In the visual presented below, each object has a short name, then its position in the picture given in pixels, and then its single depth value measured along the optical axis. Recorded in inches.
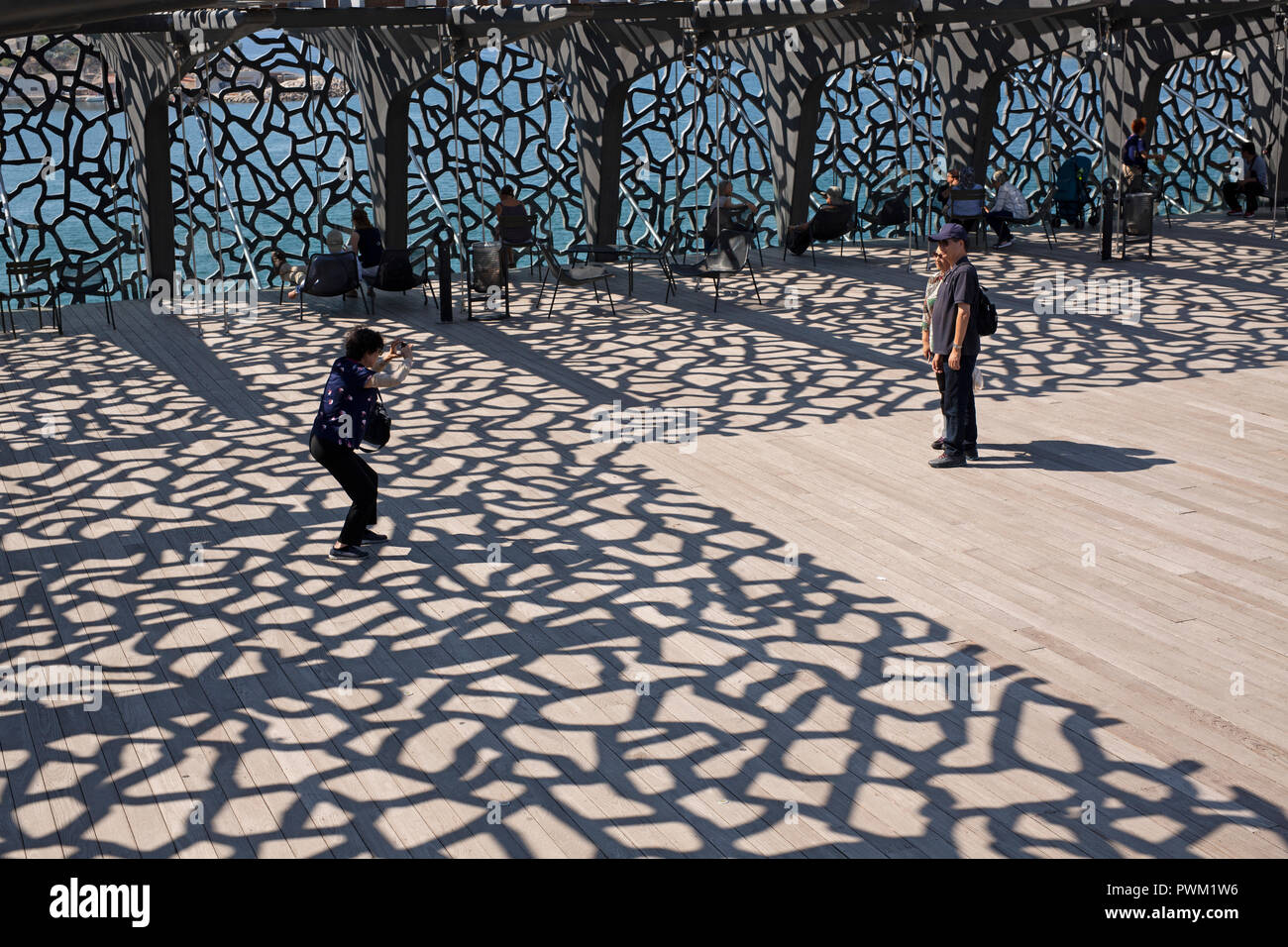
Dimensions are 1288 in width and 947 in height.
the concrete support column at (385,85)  600.4
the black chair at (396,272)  566.6
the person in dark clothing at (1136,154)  735.1
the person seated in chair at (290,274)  586.2
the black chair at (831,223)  665.6
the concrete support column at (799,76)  667.4
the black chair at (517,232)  616.1
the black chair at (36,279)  543.5
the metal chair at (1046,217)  705.0
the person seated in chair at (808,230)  665.6
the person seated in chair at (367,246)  573.3
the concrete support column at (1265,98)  823.7
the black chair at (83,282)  566.3
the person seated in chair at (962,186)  667.4
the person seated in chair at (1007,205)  692.1
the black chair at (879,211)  716.0
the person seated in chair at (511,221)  616.7
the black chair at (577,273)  587.2
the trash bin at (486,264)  559.8
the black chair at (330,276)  554.6
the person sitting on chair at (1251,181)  792.3
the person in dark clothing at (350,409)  285.6
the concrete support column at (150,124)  564.4
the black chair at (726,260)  573.0
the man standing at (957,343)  337.4
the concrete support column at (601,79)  641.6
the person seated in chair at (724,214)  621.0
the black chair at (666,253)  581.3
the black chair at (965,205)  660.2
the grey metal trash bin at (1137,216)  651.5
